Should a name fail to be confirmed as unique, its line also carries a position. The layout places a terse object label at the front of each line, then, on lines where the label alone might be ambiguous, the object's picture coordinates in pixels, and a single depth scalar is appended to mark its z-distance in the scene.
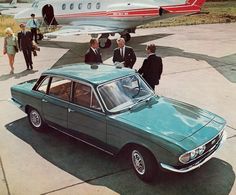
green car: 5.53
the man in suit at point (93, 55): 9.64
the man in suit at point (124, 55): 9.58
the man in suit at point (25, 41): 13.25
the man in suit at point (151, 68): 8.53
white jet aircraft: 18.09
